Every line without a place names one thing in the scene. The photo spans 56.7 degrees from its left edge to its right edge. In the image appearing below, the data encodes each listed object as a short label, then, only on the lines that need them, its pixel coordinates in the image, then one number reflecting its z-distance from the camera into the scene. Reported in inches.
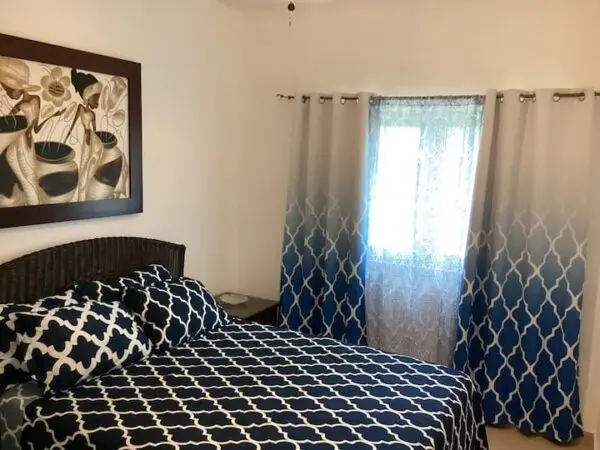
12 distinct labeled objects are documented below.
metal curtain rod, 125.8
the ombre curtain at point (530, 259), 116.9
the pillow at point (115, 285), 105.5
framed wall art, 96.5
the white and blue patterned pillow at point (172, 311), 104.2
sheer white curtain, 126.4
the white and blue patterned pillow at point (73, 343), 86.0
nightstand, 139.1
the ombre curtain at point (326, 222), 136.6
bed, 77.4
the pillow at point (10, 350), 88.0
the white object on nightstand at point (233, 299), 145.9
